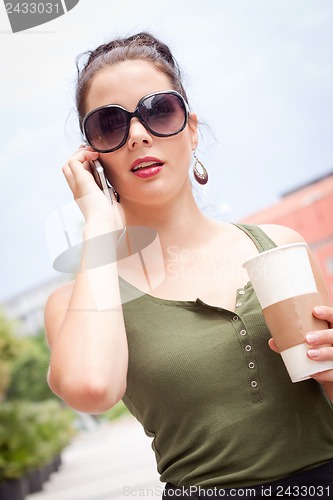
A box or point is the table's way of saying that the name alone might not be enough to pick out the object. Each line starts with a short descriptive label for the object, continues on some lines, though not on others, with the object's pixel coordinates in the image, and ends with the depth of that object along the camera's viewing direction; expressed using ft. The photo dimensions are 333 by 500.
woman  3.16
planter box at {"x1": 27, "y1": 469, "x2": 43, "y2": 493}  20.89
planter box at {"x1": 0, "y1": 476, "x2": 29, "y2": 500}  17.29
